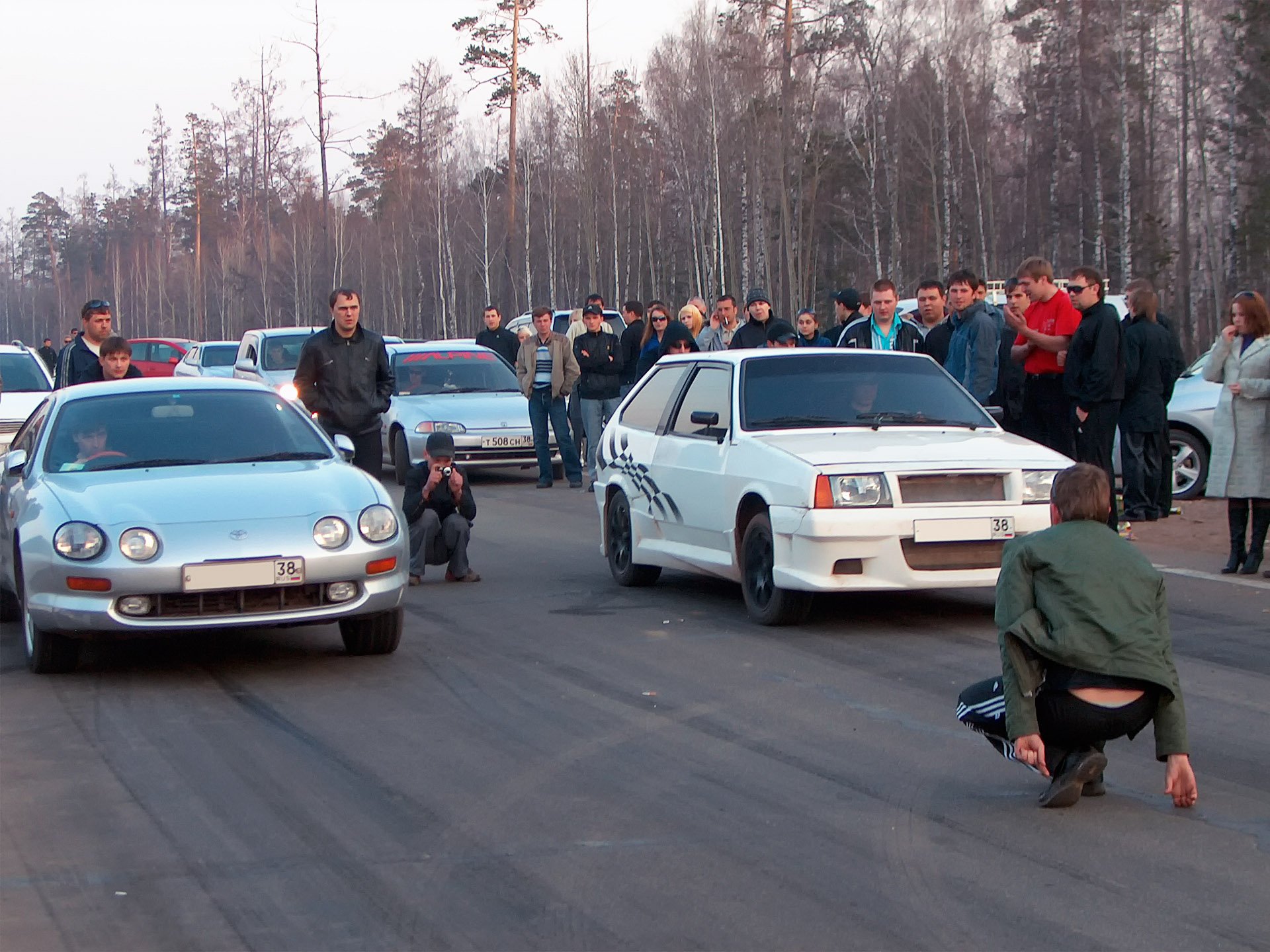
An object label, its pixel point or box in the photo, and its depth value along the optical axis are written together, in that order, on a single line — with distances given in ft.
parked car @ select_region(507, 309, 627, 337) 100.01
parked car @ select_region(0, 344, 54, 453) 55.42
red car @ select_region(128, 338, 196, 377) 126.82
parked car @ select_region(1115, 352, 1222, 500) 48.16
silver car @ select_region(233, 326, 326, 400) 74.49
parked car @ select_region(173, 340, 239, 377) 96.37
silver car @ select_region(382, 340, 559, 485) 60.49
